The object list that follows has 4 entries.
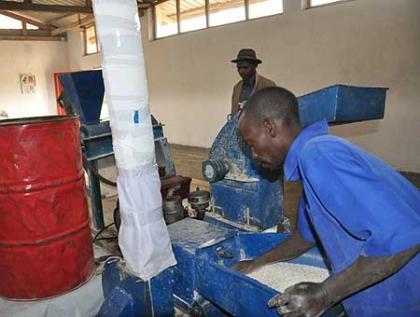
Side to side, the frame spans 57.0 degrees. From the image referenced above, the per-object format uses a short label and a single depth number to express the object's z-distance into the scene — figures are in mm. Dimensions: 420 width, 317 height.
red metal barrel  1806
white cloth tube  1314
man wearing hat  3477
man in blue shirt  977
